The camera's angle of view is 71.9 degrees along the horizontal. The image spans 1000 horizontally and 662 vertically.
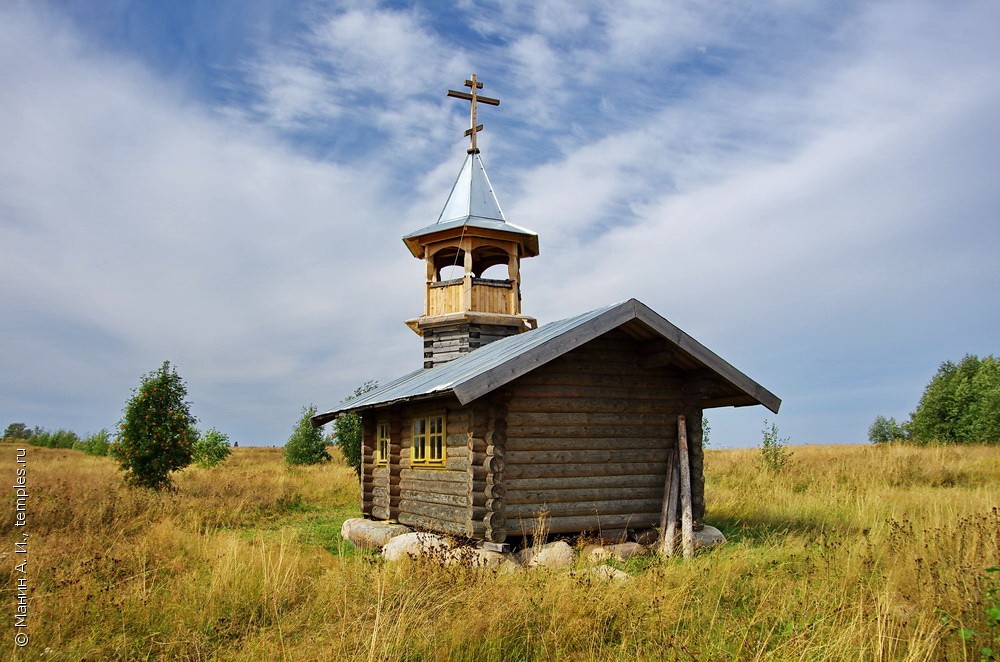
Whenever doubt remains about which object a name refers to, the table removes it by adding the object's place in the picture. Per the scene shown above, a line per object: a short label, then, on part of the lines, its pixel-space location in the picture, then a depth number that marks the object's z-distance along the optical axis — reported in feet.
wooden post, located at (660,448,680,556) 36.73
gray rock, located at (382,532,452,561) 35.70
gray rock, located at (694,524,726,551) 36.83
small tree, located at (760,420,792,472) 66.23
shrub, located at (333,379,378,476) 94.42
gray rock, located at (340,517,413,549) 41.85
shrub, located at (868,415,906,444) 181.78
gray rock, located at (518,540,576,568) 32.65
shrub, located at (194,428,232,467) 114.01
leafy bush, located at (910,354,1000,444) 119.34
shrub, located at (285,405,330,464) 117.08
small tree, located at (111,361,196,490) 62.69
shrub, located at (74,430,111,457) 132.77
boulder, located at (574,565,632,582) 25.58
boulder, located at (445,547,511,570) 27.61
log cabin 35.35
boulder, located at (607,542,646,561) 35.58
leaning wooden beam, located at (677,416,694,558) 35.96
